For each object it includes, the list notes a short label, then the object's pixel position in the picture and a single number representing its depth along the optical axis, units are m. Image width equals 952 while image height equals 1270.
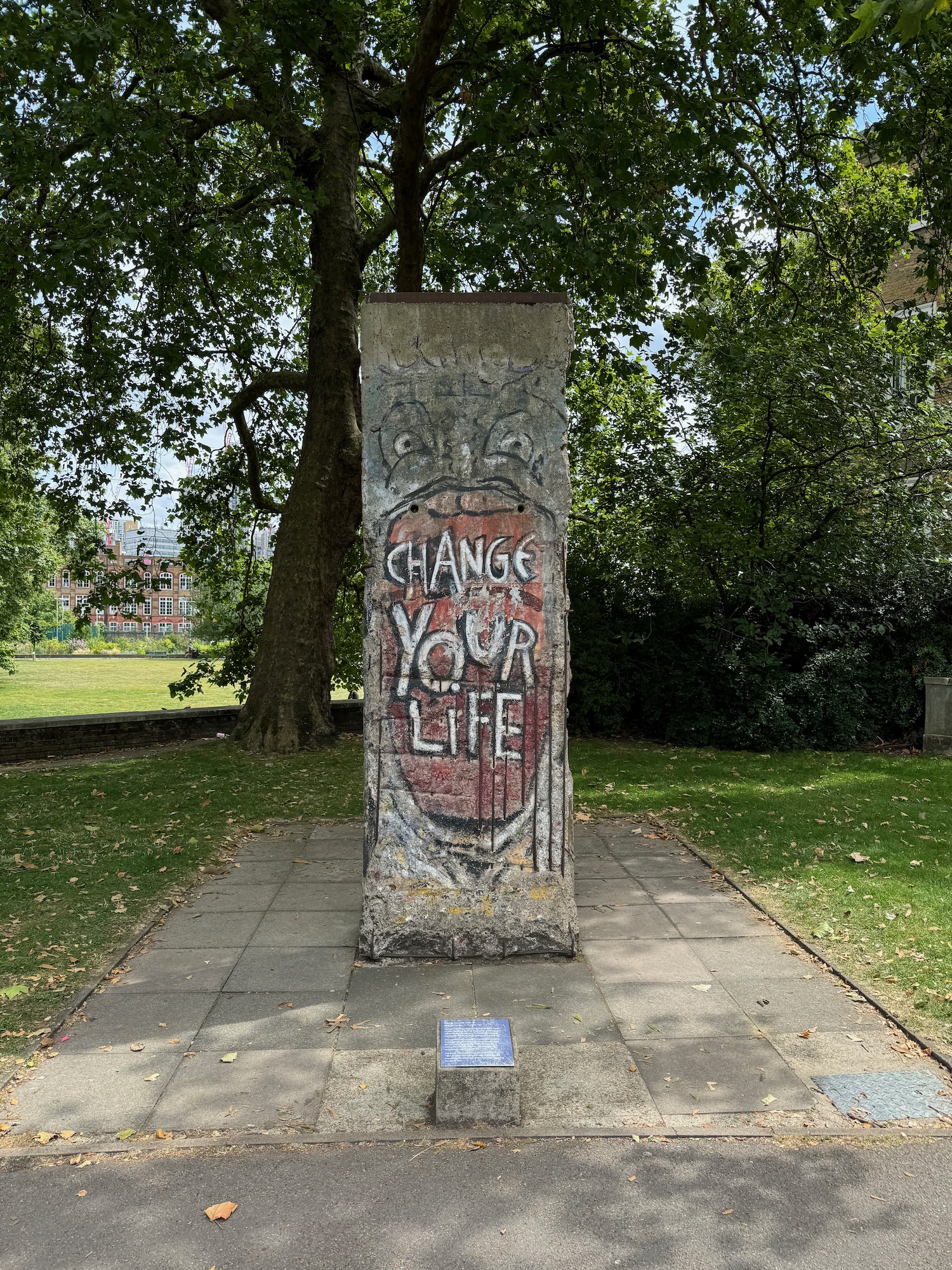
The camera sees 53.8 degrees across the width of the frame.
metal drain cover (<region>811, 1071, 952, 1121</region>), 3.83
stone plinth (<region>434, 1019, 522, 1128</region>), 3.76
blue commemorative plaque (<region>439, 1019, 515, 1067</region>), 3.81
